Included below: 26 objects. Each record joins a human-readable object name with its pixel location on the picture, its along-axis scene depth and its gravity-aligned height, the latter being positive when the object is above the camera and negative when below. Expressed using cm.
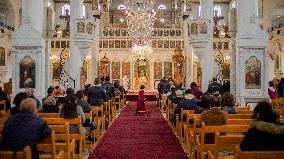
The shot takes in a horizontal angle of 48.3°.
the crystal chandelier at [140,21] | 1987 +361
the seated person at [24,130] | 389 -64
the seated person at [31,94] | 754 -41
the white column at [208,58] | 1532 +98
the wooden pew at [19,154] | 329 -82
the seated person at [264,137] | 366 -69
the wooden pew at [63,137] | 516 -97
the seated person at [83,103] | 762 -60
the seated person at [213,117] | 540 -67
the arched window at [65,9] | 2869 +630
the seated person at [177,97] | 1078 -65
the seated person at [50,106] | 747 -65
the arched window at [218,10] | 2867 +617
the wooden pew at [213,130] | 499 -82
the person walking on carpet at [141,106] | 1311 -116
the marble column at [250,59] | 997 +59
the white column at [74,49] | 1542 +146
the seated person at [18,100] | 597 -46
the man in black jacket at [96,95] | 1012 -54
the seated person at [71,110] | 627 -64
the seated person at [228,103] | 639 -52
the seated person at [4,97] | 1036 -61
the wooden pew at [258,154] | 347 -84
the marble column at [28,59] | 1051 +64
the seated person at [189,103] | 852 -67
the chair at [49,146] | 440 -97
